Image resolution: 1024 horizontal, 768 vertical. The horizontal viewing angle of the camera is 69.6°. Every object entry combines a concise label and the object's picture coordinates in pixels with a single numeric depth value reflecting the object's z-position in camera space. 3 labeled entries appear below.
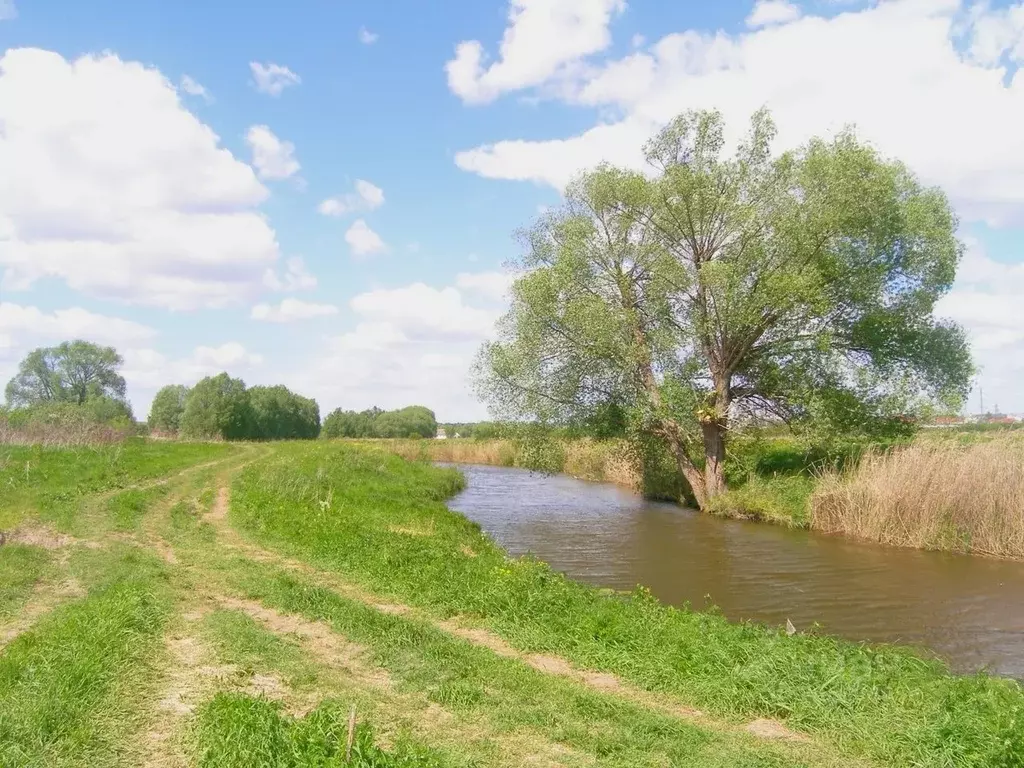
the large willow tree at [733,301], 24.08
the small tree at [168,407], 88.30
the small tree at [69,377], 84.25
